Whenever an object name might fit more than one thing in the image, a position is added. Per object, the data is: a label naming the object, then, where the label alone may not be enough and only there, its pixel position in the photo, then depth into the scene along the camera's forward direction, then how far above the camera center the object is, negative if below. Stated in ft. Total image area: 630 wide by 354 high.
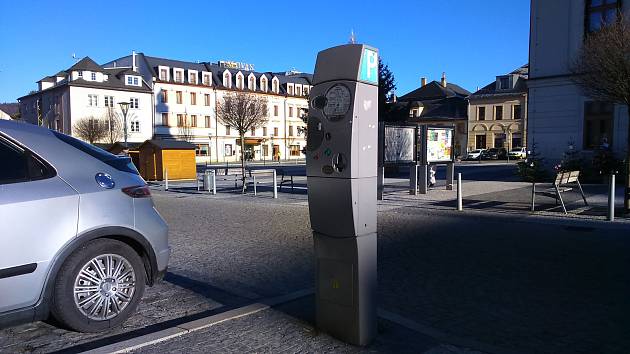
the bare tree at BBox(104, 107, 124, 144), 184.24 +10.53
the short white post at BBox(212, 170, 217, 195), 61.98 -4.03
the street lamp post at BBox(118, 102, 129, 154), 105.40 +10.04
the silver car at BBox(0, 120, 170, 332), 12.23 -2.09
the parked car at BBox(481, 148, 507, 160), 189.37 -1.66
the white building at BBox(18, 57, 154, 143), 196.13 +23.01
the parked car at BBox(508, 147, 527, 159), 182.39 -1.33
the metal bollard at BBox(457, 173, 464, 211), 40.02 -3.79
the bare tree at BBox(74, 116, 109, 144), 169.48 +8.62
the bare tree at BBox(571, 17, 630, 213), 36.83 +6.32
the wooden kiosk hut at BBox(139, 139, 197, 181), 90.22 -1.23
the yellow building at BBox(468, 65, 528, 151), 207.41 +15.39
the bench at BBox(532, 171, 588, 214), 38.20 -2.51
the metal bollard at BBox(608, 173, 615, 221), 33.33 -3.86
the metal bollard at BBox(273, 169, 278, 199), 53.50 -4.10
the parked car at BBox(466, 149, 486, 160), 190.76 -2.00
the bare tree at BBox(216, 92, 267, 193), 145.61 +14.53
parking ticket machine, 12.16 -0.74
